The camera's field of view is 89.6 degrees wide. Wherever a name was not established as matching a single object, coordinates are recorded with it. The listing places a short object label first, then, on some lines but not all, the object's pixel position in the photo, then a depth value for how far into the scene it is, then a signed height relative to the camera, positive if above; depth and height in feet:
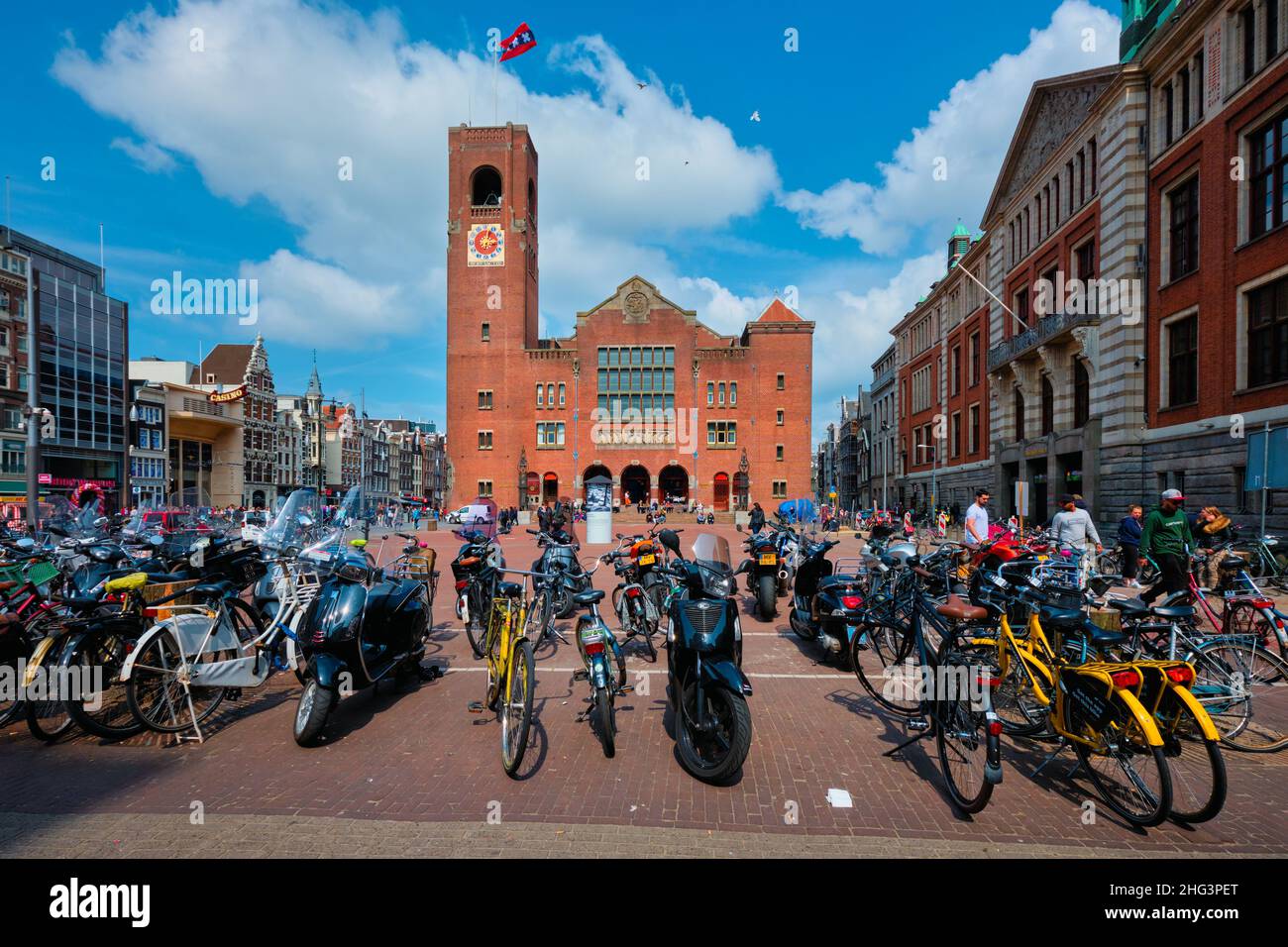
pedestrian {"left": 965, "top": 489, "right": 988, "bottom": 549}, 36.91 -3.01
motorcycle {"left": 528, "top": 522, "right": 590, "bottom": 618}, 26.40 -3.96
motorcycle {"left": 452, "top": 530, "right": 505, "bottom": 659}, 25.59 -4.60
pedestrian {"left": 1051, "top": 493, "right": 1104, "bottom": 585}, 34.91 -3.08
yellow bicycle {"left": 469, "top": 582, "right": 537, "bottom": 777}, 14.15 -4.78
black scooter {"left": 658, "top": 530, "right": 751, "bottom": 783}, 13.47 -4.79
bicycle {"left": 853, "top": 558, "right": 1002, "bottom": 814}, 12.03 -4.83
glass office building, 134.31 +22.01
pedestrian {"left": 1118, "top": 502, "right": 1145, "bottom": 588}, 40.11 -4.47
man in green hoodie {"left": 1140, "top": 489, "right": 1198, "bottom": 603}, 29.60 -3.33
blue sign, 42.37 +0.63
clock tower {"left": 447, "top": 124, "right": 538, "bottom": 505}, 179.32 +46.26
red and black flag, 116.16 +78.65
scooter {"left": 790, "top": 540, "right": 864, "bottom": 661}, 22.57 -4.87
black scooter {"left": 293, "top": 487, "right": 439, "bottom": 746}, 16.05 -4.54
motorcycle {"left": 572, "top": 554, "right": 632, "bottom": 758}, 15.01 -4.82
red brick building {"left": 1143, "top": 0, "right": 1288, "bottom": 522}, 50.34 +19.51
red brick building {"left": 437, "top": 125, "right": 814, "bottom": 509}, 180.04 +22.77
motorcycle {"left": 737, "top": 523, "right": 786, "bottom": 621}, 31.09 -4.86
